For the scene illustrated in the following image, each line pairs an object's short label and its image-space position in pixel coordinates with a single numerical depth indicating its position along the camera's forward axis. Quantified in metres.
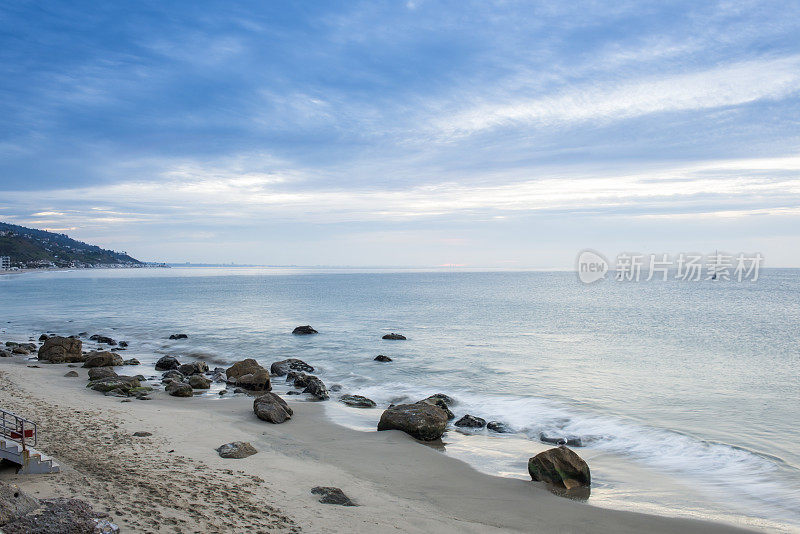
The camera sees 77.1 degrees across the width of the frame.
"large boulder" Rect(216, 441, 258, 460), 14.11
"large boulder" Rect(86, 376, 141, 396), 22.49
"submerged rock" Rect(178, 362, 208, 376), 28.17
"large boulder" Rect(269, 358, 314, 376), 29.43
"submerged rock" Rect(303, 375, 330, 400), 23.68
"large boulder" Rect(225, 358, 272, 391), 24.75
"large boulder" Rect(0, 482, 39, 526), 7.69
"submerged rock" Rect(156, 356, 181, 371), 29.39
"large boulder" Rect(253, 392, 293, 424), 18.70
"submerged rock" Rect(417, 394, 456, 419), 20.55
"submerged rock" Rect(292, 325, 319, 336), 47.38
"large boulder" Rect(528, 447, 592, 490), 13.30
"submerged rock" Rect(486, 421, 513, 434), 18.97
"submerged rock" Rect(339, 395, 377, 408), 22.56
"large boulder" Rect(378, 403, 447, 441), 17.25
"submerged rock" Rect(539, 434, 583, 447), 17.67
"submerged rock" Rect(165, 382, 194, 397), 22.56
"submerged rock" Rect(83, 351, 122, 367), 29.00
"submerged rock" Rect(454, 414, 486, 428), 19.36
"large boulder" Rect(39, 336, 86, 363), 30.86
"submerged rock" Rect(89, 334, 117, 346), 41.12
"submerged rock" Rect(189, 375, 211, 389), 24.69
